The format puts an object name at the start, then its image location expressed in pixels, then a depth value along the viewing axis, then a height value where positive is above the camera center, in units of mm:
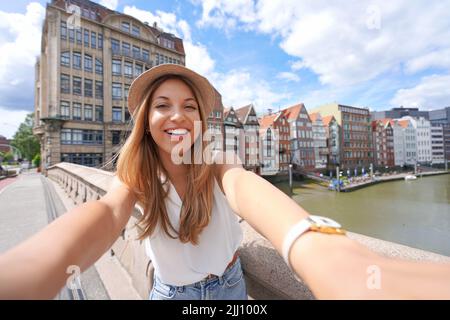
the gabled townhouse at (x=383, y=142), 49375 +4318
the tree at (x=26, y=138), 34406 +4648
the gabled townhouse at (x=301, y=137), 36656 +4546
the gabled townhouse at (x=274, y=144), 32375 +2985
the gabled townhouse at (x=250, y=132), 28188 +4788
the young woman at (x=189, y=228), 554 -263
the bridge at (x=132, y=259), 1053 -852
